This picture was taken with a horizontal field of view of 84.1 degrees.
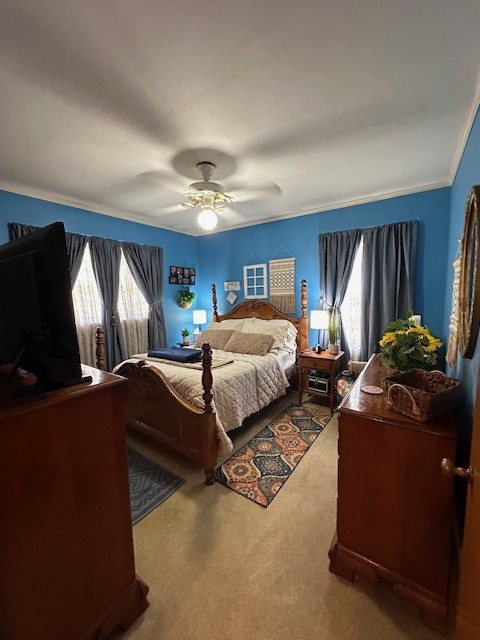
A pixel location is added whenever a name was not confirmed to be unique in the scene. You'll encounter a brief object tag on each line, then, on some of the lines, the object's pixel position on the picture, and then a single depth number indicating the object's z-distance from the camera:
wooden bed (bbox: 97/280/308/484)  2.00
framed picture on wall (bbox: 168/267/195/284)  4.51
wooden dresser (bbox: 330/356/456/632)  1.11
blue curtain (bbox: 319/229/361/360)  3.35
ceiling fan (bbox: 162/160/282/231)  2.34
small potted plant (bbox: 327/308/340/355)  3.40
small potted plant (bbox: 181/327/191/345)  4.58
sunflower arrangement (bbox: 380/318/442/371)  1.51
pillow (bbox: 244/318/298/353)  3.59
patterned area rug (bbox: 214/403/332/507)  2.00
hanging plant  4.63
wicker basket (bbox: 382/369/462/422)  1.13
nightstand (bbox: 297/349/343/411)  3.08
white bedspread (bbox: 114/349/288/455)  2.23
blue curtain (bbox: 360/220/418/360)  2.99
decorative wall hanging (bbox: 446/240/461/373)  1.81
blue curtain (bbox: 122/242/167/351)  3.90
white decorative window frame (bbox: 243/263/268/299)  4.21
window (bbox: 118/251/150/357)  3.84
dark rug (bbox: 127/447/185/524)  1.84
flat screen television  0.89
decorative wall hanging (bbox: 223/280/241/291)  4.50
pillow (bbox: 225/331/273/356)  3.27
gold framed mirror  1.25
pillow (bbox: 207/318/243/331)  3.94
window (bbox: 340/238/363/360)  3.38
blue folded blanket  2.87
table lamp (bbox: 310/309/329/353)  3.34
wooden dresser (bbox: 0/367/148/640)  0.81
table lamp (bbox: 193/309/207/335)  4.72
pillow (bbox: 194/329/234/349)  3.67
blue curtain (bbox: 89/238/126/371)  3.48
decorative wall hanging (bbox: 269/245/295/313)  3.93
